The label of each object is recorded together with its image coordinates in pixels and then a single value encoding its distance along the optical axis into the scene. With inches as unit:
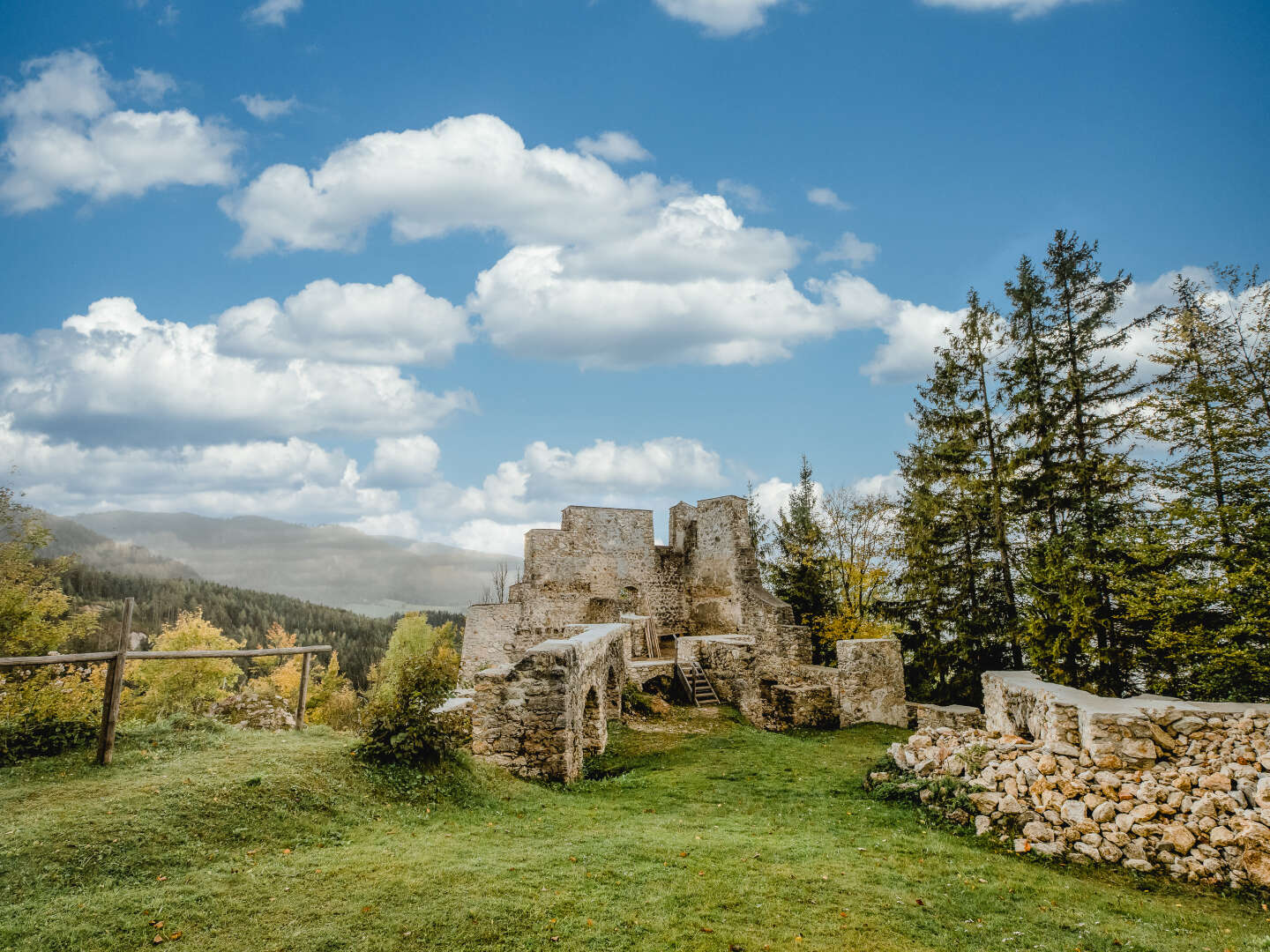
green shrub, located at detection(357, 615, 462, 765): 314.0
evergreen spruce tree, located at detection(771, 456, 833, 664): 1016.9
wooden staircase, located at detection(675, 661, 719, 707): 712.4
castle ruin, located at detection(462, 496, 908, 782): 382.9
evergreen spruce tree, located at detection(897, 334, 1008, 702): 687.1
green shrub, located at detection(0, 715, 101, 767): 277.4
